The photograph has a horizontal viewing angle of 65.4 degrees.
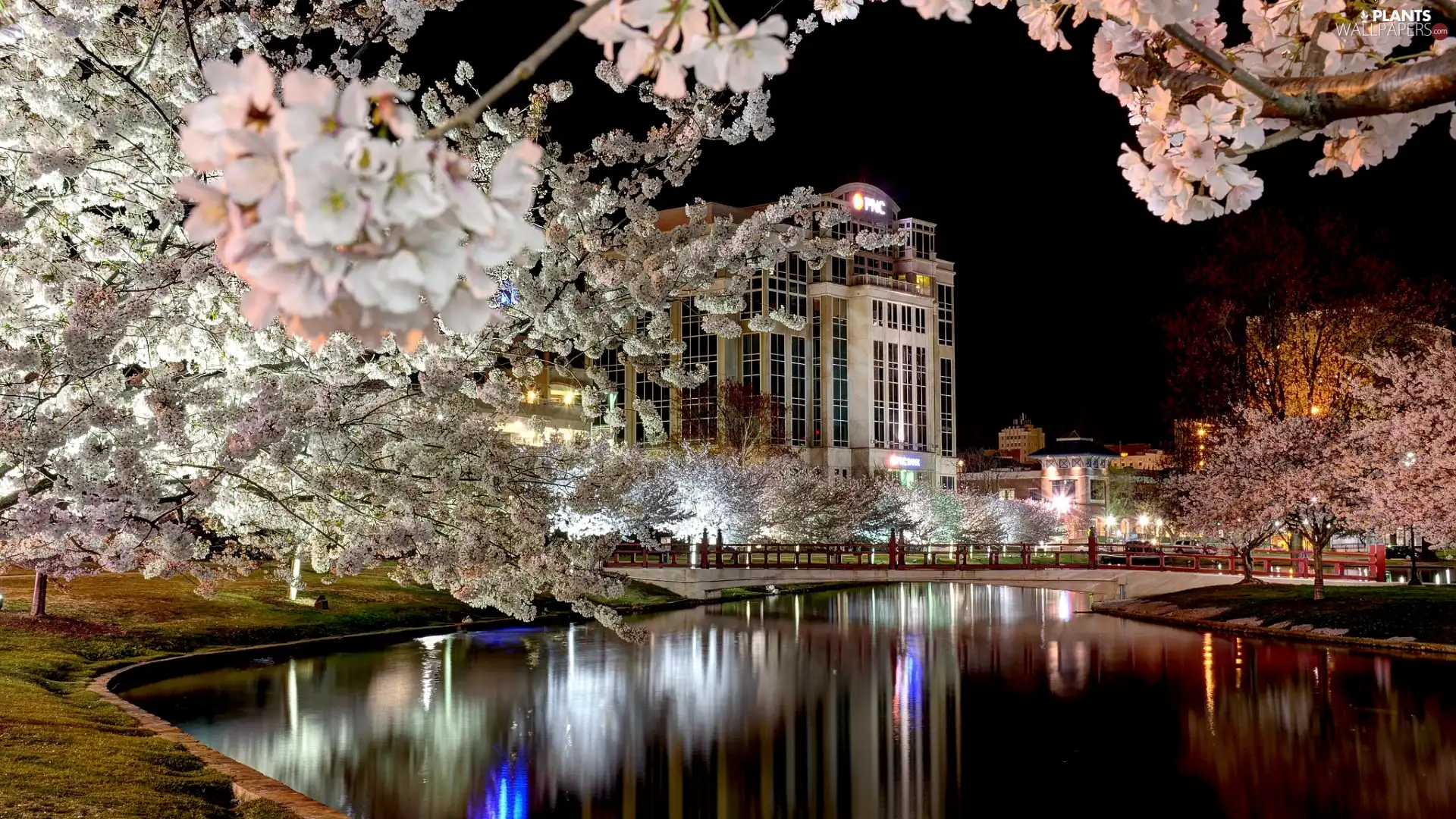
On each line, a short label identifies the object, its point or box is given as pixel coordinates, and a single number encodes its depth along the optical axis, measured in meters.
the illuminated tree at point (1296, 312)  40.94
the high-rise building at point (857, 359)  103.38
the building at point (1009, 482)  135.12
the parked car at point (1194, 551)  47.46
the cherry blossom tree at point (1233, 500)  39.41
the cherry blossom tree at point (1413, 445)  31.23
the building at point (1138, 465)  172.62
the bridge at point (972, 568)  44.28
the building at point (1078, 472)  130.88
